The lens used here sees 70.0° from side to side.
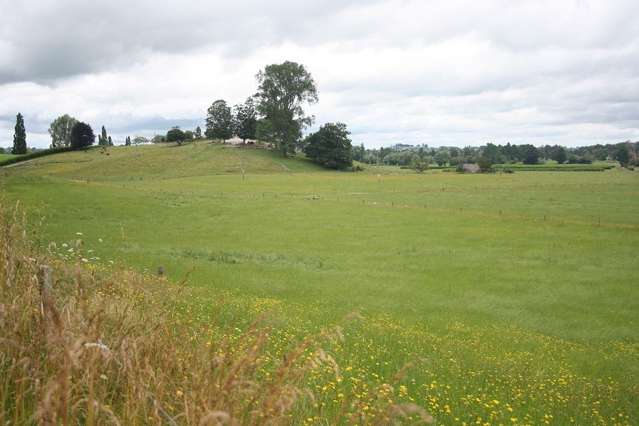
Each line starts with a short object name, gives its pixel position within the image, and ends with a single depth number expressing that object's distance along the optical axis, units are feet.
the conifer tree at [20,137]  455.22
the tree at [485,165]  458.09
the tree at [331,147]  407.44
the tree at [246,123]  499.51
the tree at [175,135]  529.45
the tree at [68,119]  654.12
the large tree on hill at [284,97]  404.16
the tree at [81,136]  463.01
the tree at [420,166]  485.15
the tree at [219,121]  497.46
